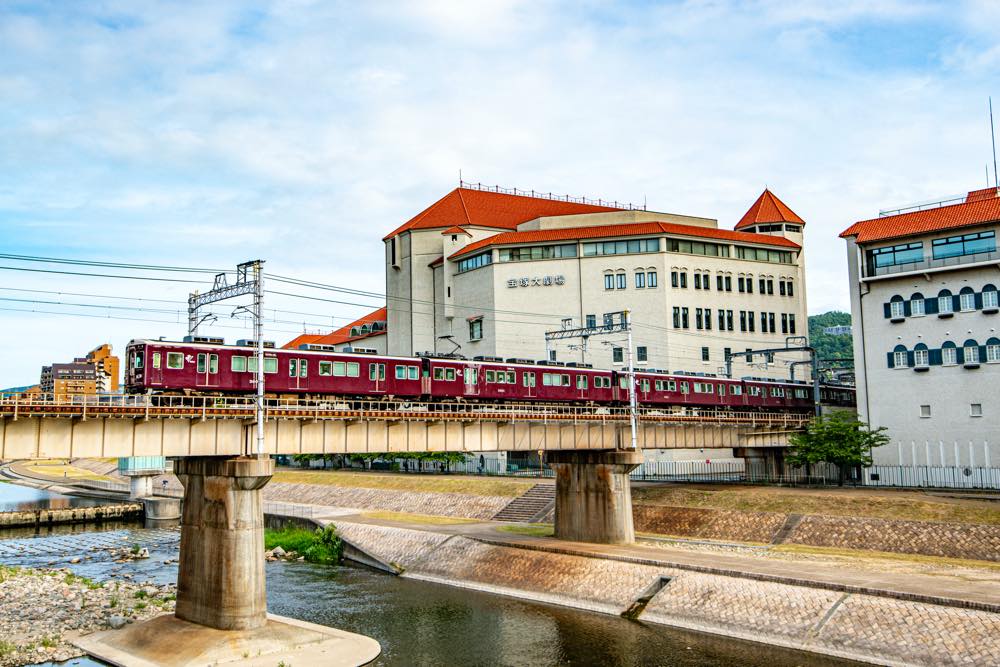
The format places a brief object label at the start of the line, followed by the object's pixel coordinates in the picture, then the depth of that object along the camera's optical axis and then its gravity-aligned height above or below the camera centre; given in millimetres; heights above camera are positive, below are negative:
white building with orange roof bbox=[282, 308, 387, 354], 134000 +12981
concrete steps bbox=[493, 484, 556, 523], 63984 -7617
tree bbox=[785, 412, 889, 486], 66750 -3537
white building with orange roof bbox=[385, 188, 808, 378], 100562 +13731
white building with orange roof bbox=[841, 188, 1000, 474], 64500 +5069
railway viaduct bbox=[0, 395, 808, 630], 33906 -1641
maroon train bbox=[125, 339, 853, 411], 42500 +1797
